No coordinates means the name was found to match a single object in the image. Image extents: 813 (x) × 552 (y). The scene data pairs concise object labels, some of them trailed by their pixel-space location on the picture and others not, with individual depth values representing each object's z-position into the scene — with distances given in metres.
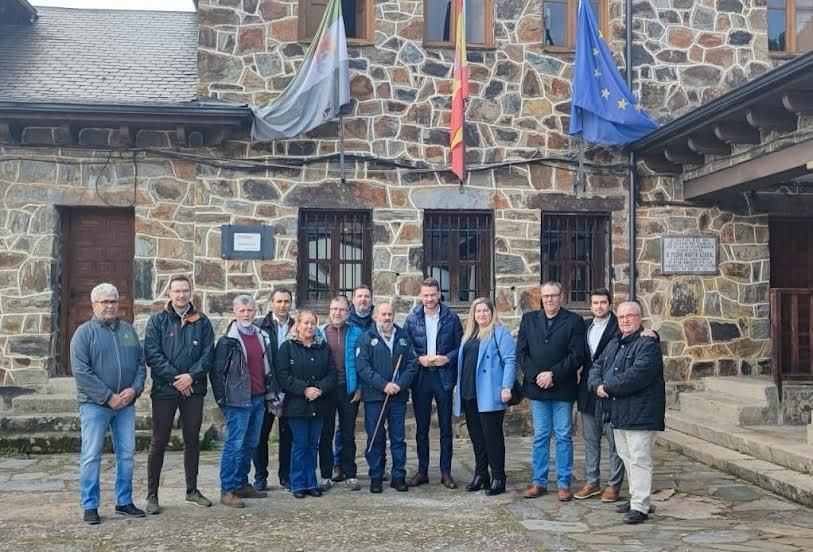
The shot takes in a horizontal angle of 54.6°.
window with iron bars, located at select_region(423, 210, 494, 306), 9.02
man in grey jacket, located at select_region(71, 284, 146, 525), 5.18
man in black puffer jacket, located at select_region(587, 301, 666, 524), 5.30
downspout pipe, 9.11
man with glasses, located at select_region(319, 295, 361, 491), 6.19
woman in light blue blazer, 5.98
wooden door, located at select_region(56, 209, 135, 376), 8.75
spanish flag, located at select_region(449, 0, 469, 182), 8.27
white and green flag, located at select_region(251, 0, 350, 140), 8.40
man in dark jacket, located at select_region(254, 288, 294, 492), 6.16
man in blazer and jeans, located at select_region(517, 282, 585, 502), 5.85
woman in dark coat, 5.83
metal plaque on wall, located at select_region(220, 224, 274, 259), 8.58
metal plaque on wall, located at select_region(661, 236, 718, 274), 9.17
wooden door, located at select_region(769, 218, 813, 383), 8.20
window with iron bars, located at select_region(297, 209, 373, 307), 8.88
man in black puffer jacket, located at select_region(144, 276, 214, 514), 5.46
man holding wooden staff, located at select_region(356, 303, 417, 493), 6.08
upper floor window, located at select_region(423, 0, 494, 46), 9.09
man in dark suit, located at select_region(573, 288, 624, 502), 5.89
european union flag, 8.52
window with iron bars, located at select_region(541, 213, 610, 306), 9.19
